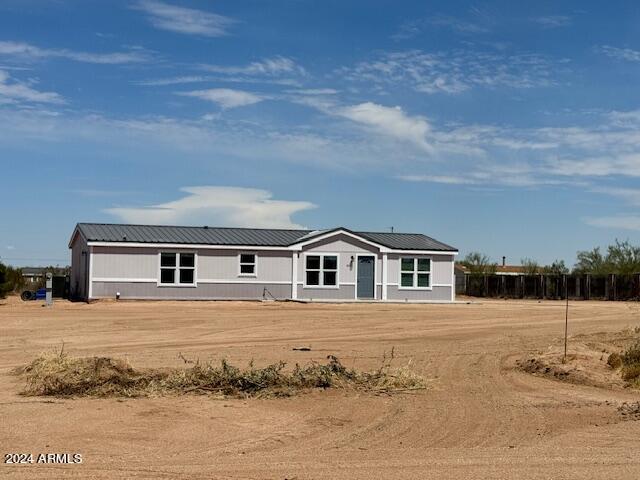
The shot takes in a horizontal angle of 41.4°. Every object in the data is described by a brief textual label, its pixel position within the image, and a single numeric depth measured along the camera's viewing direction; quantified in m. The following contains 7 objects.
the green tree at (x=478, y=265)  63.13
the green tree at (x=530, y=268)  65.14
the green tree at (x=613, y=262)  57.75
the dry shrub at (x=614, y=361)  16.86
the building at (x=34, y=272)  54.09
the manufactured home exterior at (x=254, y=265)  37.38
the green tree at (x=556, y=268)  66.94
